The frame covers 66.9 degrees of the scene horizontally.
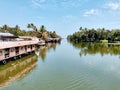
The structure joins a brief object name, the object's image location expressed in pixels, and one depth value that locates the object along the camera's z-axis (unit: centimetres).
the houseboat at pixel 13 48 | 1138
